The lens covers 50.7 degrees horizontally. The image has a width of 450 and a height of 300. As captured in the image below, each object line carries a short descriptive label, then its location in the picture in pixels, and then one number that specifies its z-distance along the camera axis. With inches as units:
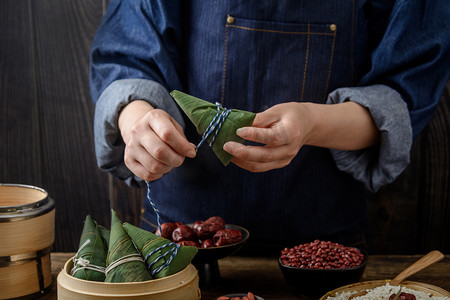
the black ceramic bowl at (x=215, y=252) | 44.8
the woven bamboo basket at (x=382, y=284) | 41.1
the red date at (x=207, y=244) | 45.6
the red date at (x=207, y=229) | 47.8
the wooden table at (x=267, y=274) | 47.1
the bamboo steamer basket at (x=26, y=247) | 43.4
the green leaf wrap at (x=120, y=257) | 36.3
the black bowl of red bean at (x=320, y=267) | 43.9
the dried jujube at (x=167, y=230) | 47.6
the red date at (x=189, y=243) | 44.8
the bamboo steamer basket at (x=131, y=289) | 34.5
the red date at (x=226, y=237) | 46.2
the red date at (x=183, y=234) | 46.2
